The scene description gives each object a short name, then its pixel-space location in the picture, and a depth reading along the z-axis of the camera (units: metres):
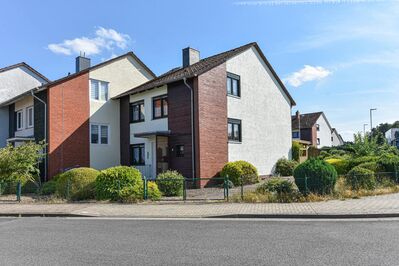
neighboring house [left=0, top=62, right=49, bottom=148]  25.17
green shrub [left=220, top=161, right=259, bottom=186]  20.66
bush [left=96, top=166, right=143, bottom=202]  15.20
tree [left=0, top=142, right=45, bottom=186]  18.25
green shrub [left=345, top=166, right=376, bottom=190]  15.63
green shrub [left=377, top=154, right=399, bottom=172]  17.53
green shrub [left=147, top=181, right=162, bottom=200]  15.55
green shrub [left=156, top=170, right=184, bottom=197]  16.59
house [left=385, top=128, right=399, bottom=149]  38.49
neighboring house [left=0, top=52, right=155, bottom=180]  22.45
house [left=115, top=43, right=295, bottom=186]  20.91
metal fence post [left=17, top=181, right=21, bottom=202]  16.54
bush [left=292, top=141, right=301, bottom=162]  32.72
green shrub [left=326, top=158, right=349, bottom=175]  20.39
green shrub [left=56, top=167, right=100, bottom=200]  16.39
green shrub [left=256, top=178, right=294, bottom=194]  14.41
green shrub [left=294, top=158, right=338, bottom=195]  14.16
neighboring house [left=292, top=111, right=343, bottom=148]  58.97
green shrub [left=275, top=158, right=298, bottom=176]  26.19
